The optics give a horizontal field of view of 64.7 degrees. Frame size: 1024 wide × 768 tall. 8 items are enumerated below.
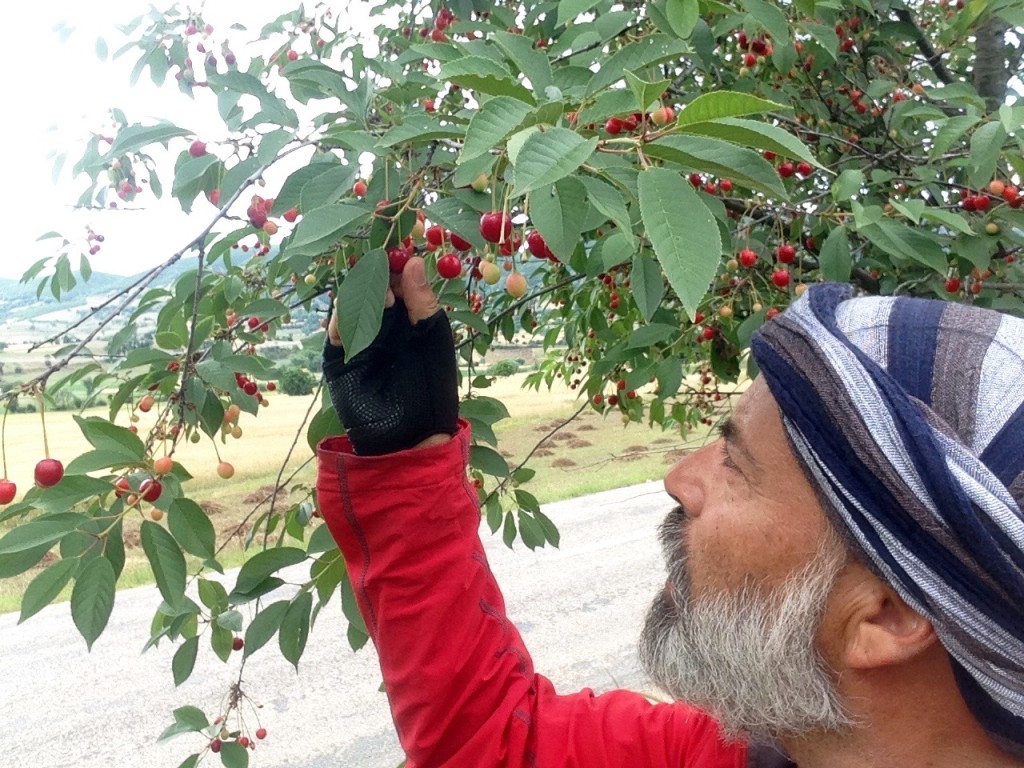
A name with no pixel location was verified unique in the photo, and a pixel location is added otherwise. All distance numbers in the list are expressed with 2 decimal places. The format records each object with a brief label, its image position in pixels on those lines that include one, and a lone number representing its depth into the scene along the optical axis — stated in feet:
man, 2.42
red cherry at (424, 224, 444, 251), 3.46
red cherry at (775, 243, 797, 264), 5.80
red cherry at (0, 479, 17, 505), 3.97
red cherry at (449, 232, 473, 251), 3.25
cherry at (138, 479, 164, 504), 3.40
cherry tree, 2.12
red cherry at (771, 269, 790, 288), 6.20
